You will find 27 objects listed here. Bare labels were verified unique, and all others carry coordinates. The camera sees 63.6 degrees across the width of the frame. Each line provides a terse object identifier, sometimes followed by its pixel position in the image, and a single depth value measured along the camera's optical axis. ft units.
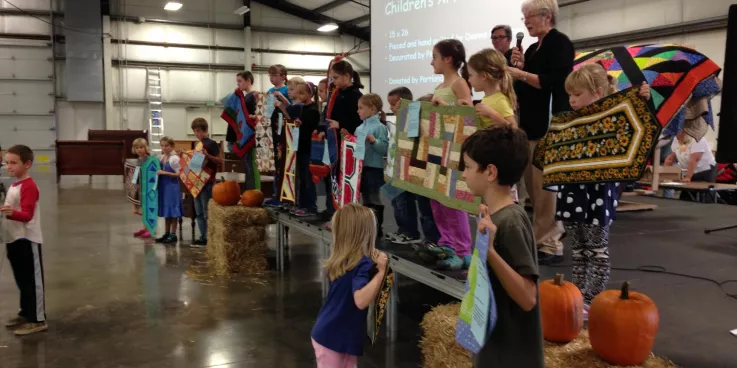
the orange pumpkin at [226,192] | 20.29
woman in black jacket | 11.84
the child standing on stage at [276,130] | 20.26
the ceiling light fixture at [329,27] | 72.88
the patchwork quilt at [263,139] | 21.09
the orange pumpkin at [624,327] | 7.36
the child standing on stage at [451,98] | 12.20
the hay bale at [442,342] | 9.16
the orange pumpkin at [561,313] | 8.04
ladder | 69.97
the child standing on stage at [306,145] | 18.79
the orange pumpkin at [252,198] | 20.47
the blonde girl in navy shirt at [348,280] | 7.43
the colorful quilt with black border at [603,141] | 9.05
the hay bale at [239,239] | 19.40
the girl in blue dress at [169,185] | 23.86
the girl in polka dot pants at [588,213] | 9.57
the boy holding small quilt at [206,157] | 22.71
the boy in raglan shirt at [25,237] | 13.28
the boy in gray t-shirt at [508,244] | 5.57
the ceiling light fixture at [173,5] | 64.08
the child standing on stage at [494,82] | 10.66
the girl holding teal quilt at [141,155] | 25.07
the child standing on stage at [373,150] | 14.88
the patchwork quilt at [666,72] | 18.22
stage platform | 8.73
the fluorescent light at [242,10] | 70.79
